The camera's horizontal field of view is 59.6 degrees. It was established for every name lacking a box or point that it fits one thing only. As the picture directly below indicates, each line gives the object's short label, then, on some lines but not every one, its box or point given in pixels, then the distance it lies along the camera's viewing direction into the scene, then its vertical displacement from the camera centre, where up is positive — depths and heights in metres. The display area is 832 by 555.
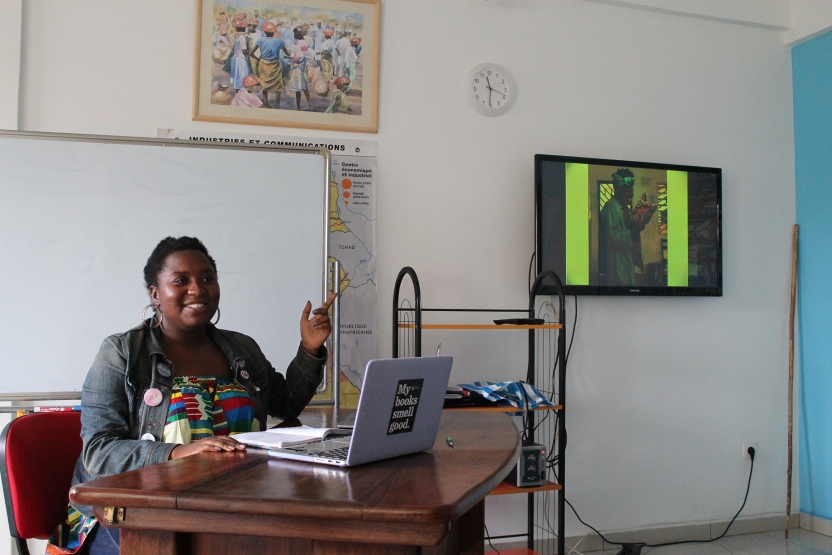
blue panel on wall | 3.84 +0.19
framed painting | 3.16 +1.01
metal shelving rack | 2.98 -0.46
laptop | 1.20 -0.22
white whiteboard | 2.67 +0.21
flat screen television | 3.48 +0.34
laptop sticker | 1.27 -0.20
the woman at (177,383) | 1.54 -0.24
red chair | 1.61 -0.43
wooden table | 0.97 -0.30
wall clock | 3.48 +0.98
